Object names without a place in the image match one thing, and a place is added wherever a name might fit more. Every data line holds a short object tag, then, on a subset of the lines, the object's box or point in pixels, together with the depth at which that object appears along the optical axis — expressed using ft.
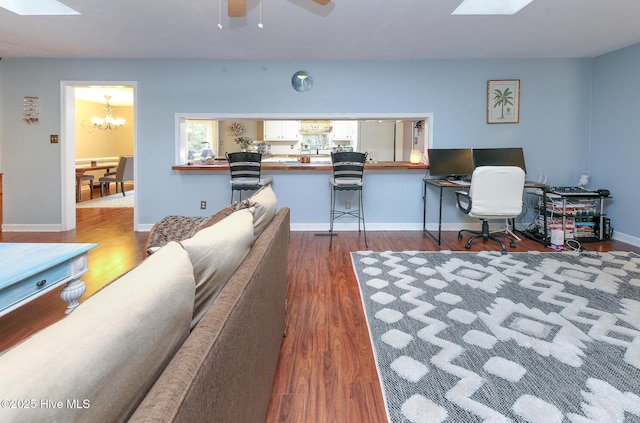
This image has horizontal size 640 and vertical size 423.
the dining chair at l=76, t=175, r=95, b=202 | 26.26
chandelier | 32.47
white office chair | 12.92
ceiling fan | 8.43
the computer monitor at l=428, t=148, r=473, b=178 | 16.16
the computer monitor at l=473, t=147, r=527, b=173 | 15.97
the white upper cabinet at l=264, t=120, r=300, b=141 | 28.60
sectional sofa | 1.54
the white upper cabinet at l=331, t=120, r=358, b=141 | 27.99
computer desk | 14.50
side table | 6.03
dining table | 25.71
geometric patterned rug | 5.15
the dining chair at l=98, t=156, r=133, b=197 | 28.17
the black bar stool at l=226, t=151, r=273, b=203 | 14.88
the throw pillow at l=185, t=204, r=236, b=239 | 5.35
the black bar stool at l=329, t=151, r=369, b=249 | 14.29
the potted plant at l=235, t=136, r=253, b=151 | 20.84
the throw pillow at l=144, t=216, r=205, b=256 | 8.63
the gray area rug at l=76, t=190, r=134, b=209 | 23.98
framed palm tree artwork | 16.55
